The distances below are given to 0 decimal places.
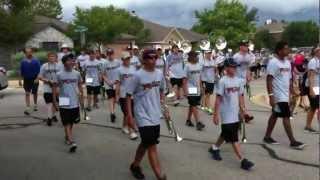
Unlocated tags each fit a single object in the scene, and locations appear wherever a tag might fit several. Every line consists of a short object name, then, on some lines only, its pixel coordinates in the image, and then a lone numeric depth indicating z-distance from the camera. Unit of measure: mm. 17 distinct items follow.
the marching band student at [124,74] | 6799
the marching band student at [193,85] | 7241
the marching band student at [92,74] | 8875
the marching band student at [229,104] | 5156
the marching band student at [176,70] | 10017
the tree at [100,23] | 30732
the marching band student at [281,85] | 5837
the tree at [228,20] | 43271
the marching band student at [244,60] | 7839
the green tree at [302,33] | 64078
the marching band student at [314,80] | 6647
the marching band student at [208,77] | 8825
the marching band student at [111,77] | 7904
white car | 12466
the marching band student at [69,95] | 5975
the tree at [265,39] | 63139
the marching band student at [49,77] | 7619
